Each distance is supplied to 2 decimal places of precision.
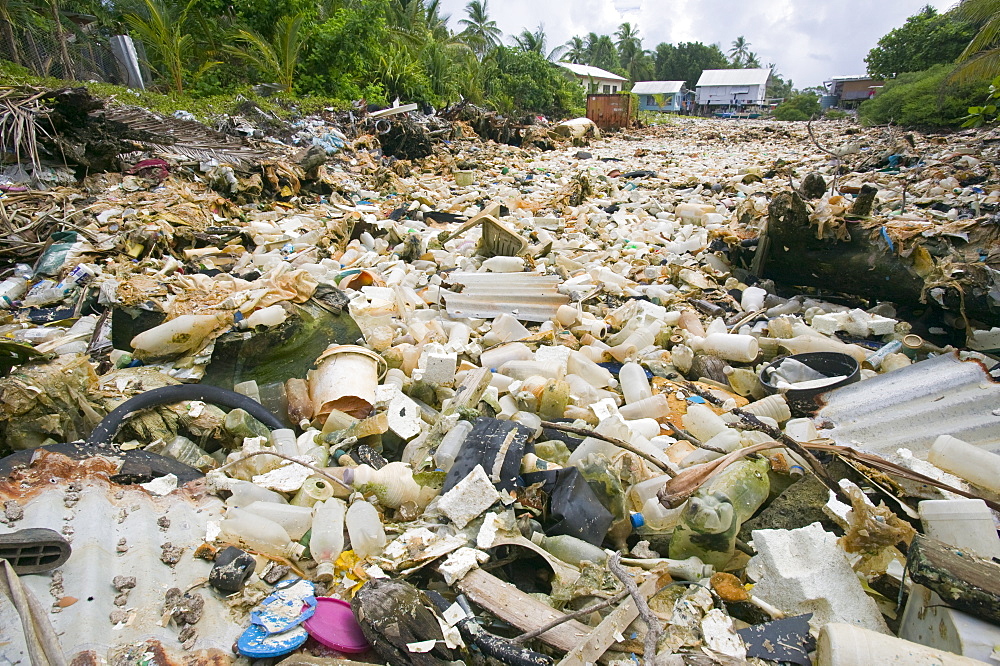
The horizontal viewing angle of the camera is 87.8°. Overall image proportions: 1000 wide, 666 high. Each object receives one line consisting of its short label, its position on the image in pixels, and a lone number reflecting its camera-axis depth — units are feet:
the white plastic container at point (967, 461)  5.50
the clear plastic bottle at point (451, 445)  6.40
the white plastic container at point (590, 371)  9.08
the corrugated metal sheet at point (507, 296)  11.84
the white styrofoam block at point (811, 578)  4.29
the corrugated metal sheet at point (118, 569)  3.54
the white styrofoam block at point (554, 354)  9.46
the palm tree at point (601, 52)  186.60
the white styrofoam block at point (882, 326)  10.21
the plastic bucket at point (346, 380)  7.83
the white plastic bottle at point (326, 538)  4.73
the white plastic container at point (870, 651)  3.37
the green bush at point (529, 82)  74.64
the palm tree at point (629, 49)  194.18
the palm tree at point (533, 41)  114.11
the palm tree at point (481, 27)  96.78
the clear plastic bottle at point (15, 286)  11.61
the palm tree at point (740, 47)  246.88
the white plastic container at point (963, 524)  4.56
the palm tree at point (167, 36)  36.63
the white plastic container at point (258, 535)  4.94
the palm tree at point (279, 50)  40.65
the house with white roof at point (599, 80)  126.82
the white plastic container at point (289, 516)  5.29
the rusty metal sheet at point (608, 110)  72.59
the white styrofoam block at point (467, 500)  5.32
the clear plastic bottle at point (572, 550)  5.11
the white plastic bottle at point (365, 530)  5.00
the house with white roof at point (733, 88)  158.91
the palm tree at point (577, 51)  180.99
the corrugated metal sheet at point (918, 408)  6.63
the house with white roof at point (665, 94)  155.77
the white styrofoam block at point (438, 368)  8.63
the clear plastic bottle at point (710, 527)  4.98
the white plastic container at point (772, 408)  7.97
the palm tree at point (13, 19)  38.99
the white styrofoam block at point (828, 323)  10.53
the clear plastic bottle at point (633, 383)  8.62
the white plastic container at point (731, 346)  9.80
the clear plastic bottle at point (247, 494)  5.52
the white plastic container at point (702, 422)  7.54
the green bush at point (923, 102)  52.06
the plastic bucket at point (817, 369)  8.01
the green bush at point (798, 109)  106.52
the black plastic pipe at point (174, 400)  6.07
